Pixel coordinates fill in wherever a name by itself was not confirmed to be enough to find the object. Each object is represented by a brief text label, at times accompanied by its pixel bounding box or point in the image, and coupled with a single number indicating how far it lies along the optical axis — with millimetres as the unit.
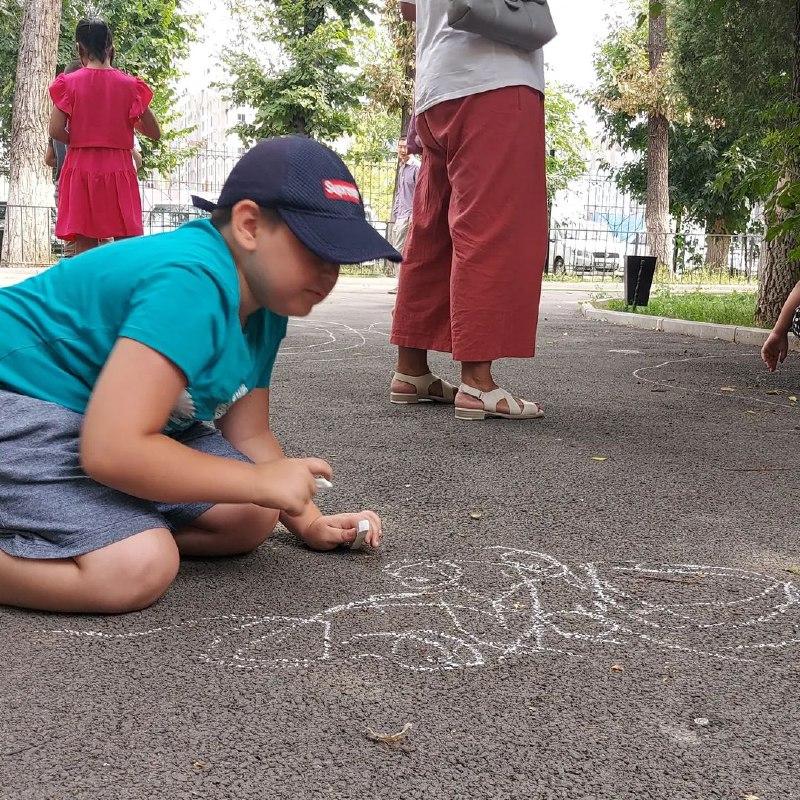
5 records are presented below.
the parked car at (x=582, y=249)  26500
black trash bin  11195
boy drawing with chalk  1855
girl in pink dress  5984
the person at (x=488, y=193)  4207
